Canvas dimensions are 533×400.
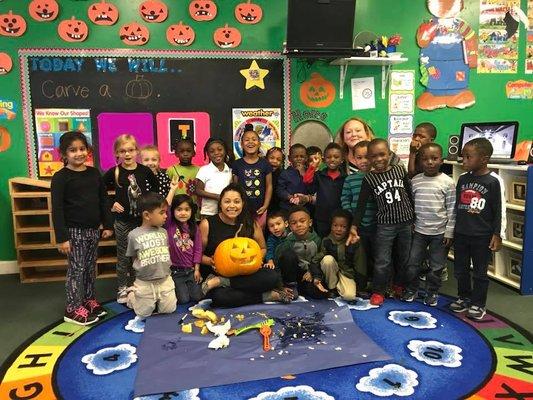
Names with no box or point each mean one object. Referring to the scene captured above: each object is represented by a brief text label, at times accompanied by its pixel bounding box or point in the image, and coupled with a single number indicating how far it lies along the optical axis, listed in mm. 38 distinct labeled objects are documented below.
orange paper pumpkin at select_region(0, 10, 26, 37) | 4211
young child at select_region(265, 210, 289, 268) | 3654
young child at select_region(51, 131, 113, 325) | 3053
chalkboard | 4328
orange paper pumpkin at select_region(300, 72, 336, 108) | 4723
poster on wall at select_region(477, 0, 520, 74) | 4898
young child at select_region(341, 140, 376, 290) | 3551
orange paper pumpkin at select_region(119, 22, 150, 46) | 4367
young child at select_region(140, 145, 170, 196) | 3652
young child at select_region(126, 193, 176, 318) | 3145
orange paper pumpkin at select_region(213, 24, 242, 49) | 4508
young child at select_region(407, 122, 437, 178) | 3976
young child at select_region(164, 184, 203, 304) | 3463
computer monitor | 4148
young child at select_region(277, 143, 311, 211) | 3857
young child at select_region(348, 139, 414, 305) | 3312
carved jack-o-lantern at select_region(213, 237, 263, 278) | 3299
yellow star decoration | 4598
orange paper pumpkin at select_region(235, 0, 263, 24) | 4504
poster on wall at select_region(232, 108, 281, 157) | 4656
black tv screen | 4145
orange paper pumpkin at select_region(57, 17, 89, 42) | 4277
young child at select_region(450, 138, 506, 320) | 3016
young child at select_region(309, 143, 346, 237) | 3787
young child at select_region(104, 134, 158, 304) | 3418
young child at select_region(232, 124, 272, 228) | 3902
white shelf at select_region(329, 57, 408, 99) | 4535
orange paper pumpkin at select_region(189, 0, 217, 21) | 4434
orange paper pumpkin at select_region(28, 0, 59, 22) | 4230
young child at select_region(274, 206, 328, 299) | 3521
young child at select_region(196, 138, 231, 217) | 3840
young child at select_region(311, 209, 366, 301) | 3467
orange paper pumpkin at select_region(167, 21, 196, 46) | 4434
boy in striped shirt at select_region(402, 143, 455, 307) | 3256
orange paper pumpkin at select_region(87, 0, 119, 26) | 4305
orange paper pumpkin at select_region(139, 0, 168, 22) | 4371
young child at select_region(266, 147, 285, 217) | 4082
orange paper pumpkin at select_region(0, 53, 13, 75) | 4250
